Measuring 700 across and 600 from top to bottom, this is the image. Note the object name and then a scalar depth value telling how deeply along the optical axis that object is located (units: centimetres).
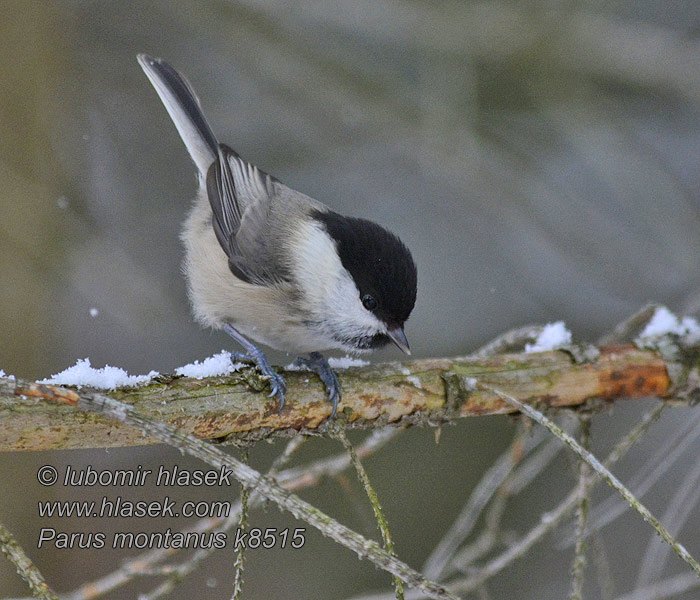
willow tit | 339
